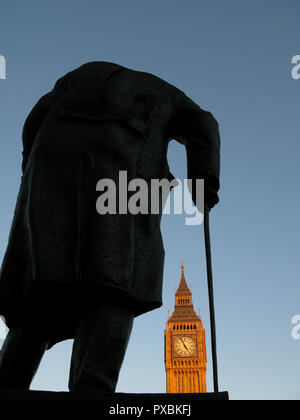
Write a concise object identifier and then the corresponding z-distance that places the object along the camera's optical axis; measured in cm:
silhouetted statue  317
